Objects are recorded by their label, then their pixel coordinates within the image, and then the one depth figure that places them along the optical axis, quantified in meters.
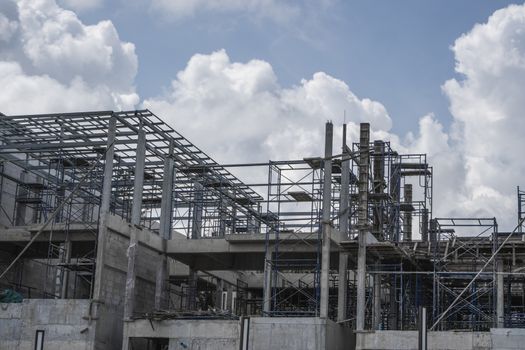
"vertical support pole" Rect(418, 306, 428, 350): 32.78
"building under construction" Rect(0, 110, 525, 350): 38.31
